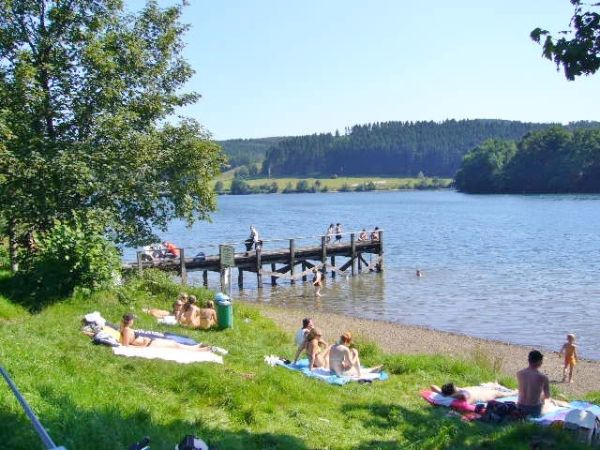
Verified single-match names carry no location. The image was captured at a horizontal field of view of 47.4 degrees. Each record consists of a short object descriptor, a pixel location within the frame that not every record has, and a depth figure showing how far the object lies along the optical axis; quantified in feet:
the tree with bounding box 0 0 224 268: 54.29
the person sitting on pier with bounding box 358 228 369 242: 138.95
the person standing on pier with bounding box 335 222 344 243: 136.54
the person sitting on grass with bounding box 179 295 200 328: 53.67
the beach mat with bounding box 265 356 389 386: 42.18
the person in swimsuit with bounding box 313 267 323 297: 111.75
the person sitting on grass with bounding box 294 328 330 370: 45.73
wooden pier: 101.60
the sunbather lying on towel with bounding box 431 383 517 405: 39.06
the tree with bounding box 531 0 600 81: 22.90
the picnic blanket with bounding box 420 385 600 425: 33.86
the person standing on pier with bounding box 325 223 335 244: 130.92
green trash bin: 53.98
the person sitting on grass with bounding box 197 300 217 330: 53.83
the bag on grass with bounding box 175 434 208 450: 20.63
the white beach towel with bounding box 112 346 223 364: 37.45
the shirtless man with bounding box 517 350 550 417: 35.35
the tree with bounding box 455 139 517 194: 462.19
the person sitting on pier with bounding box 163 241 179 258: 104.93
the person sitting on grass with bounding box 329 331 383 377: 43.98
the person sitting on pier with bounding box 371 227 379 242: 139.95
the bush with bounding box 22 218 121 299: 50.67
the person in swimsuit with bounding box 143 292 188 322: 55.01
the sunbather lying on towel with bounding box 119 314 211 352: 40.50
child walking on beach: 55.06
